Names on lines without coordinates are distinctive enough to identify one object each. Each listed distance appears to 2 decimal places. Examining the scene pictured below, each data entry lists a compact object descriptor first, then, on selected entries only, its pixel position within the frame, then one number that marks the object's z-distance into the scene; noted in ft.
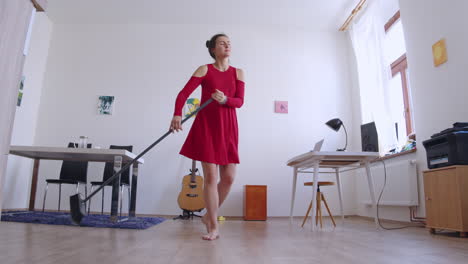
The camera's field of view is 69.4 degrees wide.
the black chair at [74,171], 15.23
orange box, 15.02
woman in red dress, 7.16
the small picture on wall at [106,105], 17.37
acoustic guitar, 14.61
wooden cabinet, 7.96
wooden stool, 10.85
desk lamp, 12.05
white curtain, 13.84
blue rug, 9.73
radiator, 11.79
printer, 8.14
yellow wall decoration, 10.39
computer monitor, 11.09
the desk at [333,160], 9.89
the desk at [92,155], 10.59
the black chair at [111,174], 14.49
